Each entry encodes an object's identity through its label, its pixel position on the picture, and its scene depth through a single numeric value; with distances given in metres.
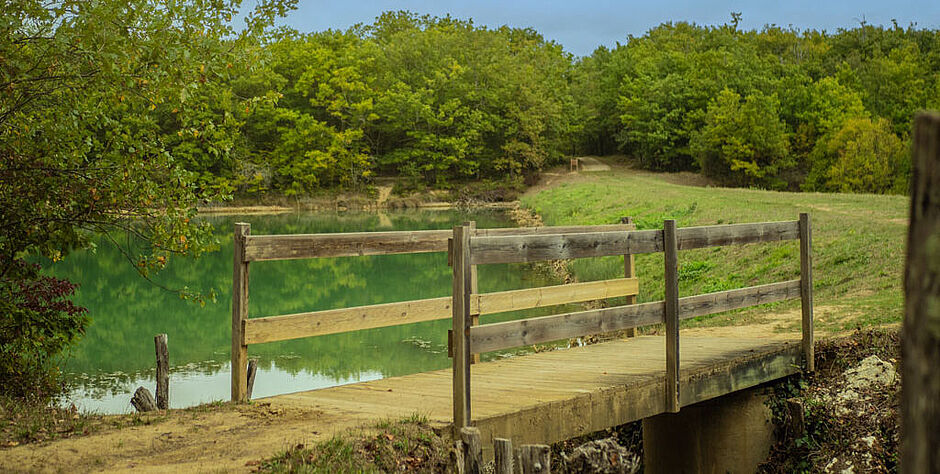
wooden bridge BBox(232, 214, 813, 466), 6.31
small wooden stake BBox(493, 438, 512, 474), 5.19
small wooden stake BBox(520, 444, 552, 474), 5.16
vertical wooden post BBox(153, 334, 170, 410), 9.12
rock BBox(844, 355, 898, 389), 8.55
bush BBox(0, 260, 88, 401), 8.48
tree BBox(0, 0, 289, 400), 7.97
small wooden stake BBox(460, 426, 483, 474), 5.58
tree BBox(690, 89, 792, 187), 60.41
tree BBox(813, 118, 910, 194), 52.12
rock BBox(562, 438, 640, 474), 9.09
